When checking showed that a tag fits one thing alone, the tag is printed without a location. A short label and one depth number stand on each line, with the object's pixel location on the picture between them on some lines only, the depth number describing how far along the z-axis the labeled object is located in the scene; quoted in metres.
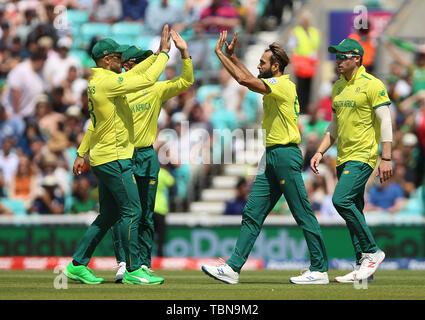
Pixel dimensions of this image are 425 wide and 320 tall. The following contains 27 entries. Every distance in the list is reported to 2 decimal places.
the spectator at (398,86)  19.70
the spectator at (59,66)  20.66
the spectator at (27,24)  22.02
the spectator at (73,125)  19.16
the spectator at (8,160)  18.81
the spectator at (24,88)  20.47
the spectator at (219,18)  21.14
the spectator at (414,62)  19.41
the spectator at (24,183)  18.44
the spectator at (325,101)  19.49
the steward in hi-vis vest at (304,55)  20.42
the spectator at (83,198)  17.91
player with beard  11.14
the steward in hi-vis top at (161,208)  16.80
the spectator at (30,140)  19.30
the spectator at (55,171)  18.36
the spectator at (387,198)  17.98
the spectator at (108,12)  22.38
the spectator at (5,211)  18.30
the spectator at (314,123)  18.81
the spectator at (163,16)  21.44
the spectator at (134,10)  22.23
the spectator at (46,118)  19.48
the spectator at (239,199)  17.92
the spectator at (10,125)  19.73
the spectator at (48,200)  18.16
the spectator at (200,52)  20.11
